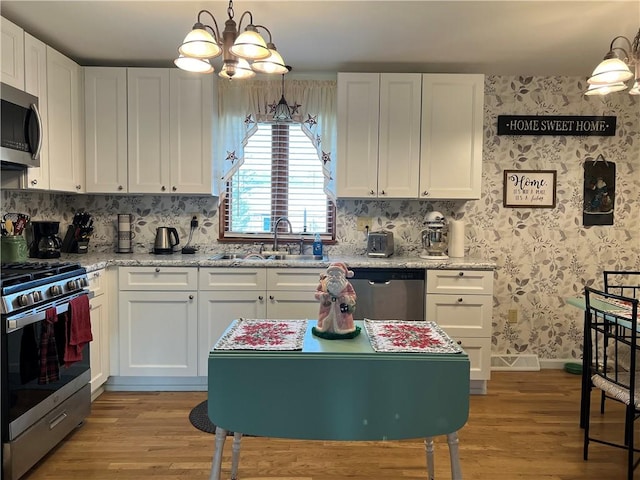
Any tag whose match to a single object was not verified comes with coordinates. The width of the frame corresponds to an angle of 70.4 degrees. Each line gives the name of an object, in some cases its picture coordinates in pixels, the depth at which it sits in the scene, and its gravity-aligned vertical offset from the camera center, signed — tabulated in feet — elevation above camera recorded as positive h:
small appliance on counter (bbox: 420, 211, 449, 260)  11.41 -0.22
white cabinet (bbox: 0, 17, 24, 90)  8.32 +3.16
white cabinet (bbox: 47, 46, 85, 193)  9.85 +2.28
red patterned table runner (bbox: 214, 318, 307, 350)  5.48 -1.44
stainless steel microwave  7.97 +1.71
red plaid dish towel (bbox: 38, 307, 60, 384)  7.38 -2.11
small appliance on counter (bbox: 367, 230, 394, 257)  11.62 -0.45
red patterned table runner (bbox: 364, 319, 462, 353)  5.42 -1.43
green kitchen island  5.19 -1.92
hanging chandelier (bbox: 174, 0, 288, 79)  6.17 +2.48
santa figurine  5.77 -1.01
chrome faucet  11.91 -0.13
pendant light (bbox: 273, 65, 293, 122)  11.87 +2.95
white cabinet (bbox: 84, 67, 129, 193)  11.07 +2.31
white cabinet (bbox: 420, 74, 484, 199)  11.24 +2.32
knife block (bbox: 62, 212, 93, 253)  11.49 -0.35
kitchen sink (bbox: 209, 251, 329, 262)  11.30 -0.80
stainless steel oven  6.75 -2.36
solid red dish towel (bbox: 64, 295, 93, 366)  8.01 -1.92
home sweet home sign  12.25 +2.80
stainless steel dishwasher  10.54 -1.50
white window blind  12.46 +1.04
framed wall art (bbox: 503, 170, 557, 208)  12.43 +1.10
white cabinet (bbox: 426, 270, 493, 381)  10.59 -1.88
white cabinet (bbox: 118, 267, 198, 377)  10.42 -2.28
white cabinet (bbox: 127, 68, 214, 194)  11.13 +2.30
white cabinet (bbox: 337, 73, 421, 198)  11.25 +2.29
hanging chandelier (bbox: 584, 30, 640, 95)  7.03 +2.47
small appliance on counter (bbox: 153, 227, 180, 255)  11.73 -0.45
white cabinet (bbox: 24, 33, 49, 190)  8.99 +2.76
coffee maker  10.65 -0.38
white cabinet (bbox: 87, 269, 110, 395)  9.65 -2.37
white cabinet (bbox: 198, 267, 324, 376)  10.53 -1.65
